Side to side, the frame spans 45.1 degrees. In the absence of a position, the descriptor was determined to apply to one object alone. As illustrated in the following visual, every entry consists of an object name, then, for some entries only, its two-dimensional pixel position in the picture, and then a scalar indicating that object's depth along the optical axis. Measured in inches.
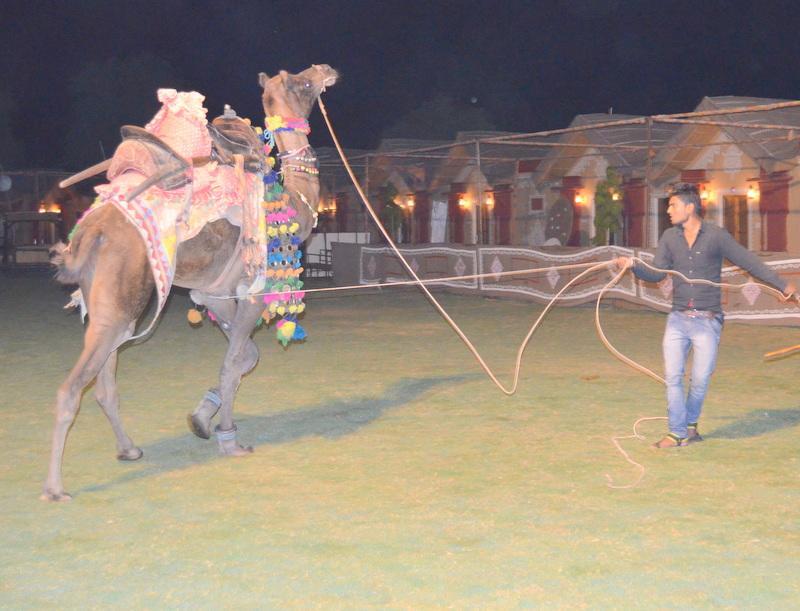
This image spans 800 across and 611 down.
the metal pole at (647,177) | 655.1
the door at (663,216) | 1159.9
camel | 247.1
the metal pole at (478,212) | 844.0
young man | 287.4
